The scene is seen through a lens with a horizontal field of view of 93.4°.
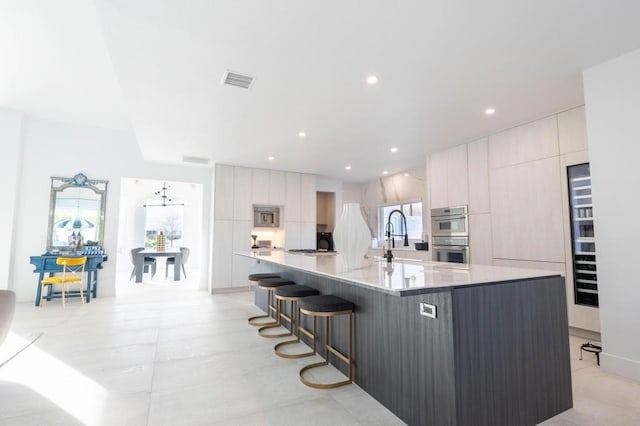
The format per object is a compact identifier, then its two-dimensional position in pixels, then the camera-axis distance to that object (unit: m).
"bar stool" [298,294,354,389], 2.28
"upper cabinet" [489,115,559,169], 3.68
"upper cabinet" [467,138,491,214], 4.43
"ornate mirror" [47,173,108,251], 5.47
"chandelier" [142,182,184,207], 10.35
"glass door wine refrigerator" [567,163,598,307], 3.29
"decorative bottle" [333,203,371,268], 2.39
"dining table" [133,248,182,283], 7.72
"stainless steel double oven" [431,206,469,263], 4.73
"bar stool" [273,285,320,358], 2.83
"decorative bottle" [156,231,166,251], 8.53
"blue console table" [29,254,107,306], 5.00
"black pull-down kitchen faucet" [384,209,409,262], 2.70
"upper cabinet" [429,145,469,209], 4.79
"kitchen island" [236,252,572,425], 1.56
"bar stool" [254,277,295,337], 3.52
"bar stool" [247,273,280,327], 3.97
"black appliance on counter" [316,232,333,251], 7.86
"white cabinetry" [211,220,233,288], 6.10
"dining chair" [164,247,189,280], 8.47
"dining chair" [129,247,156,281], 7.84
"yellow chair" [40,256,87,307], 4.88
